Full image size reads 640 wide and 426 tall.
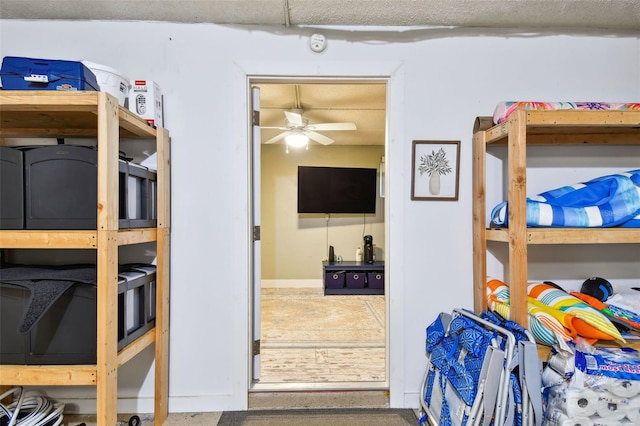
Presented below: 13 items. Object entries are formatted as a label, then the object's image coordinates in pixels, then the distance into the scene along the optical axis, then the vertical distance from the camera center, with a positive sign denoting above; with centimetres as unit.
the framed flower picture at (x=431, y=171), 201 +26
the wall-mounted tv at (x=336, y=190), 518 +33
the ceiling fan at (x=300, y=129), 358 +92
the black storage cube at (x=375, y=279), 478 -93
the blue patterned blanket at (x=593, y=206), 161 +3
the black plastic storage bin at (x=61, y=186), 144 +11
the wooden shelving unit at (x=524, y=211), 157 +1
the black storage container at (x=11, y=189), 142 +9
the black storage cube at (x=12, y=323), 144 -47
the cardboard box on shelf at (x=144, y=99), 182 +59
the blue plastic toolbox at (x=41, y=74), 142 +56
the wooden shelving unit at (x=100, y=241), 138 -12
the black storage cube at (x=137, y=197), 160 +8
